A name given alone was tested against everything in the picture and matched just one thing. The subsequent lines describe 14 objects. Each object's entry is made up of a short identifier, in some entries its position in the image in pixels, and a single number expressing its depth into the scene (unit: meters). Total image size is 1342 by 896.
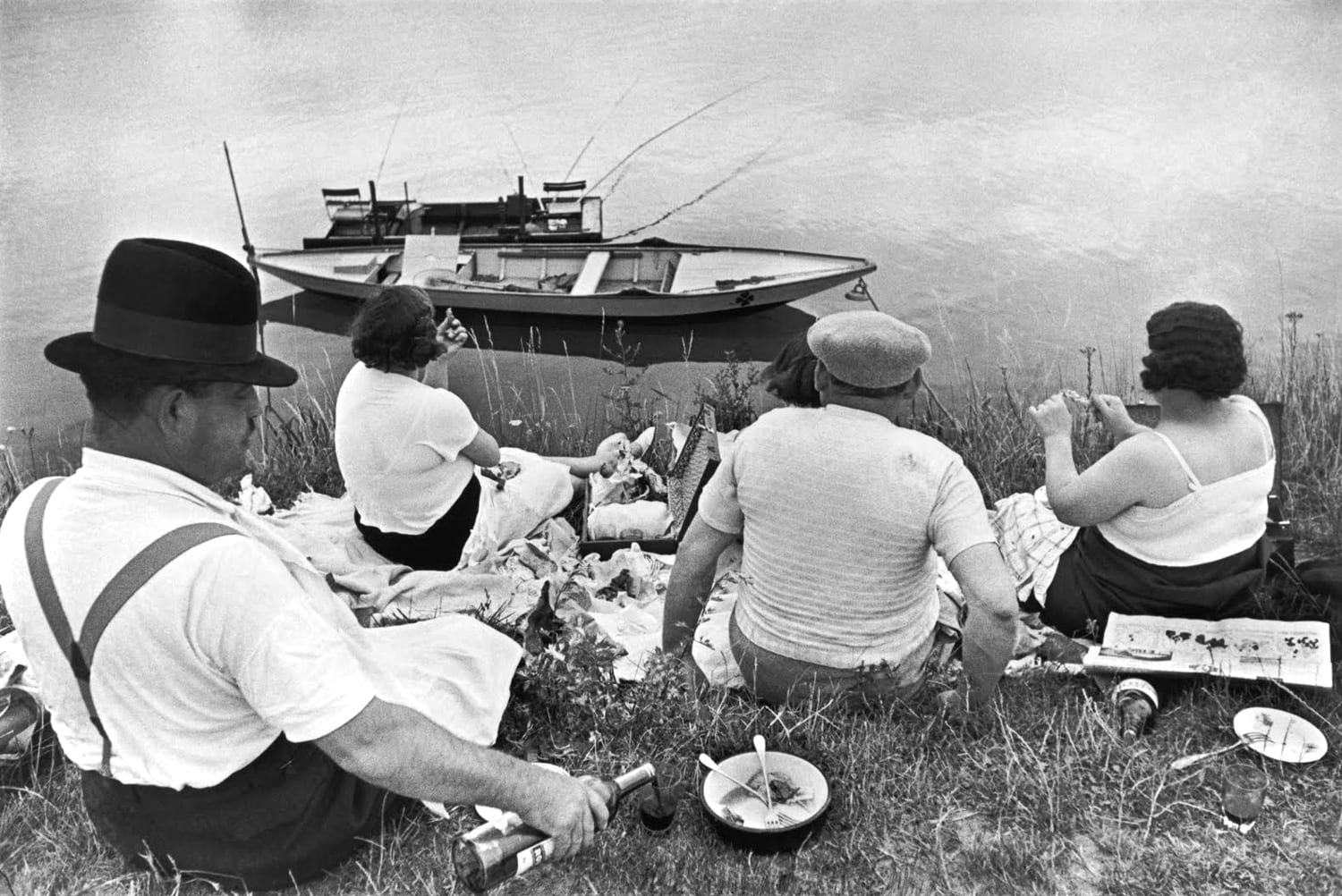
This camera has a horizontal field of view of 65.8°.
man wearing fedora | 1.90
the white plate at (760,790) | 2.60
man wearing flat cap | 2.68
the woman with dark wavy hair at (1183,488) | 3.20
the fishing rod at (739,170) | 18.77
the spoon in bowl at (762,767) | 2.62
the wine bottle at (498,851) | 2.15
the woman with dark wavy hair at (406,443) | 3.99
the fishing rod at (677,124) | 20.08
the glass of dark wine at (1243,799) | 2.52
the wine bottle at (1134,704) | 2.92
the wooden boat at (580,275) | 12.66
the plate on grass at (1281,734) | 2.78
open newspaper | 3.05
